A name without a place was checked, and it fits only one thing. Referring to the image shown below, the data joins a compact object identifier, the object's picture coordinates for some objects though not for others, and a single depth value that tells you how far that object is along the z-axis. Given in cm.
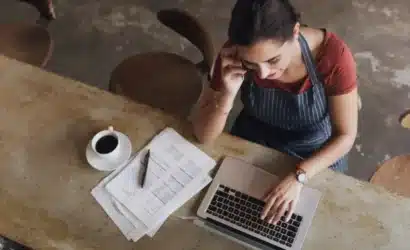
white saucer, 149
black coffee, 149
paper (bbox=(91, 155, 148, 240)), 139
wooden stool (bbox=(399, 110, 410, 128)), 162
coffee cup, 149
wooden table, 137
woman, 127
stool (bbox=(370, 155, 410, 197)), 174
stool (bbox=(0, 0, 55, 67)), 217
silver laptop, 135
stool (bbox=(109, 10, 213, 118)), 194
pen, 147
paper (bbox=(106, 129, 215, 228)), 142
